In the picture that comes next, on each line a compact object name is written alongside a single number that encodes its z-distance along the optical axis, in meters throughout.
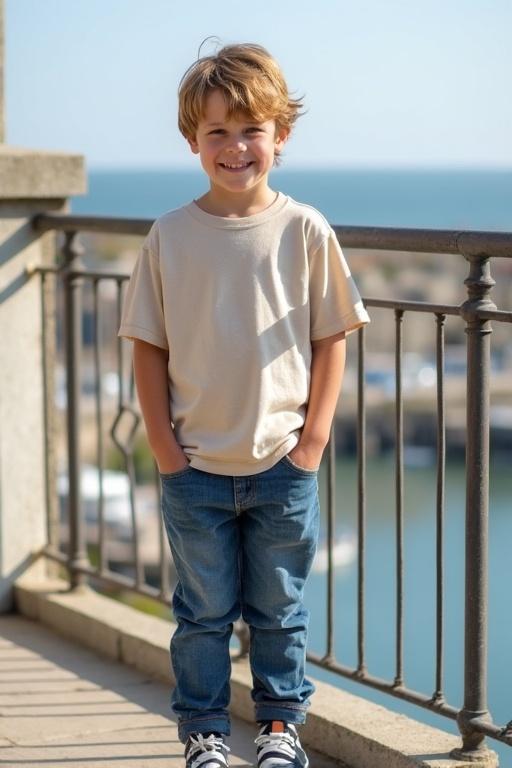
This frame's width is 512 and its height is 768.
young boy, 4.20
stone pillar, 7.20
